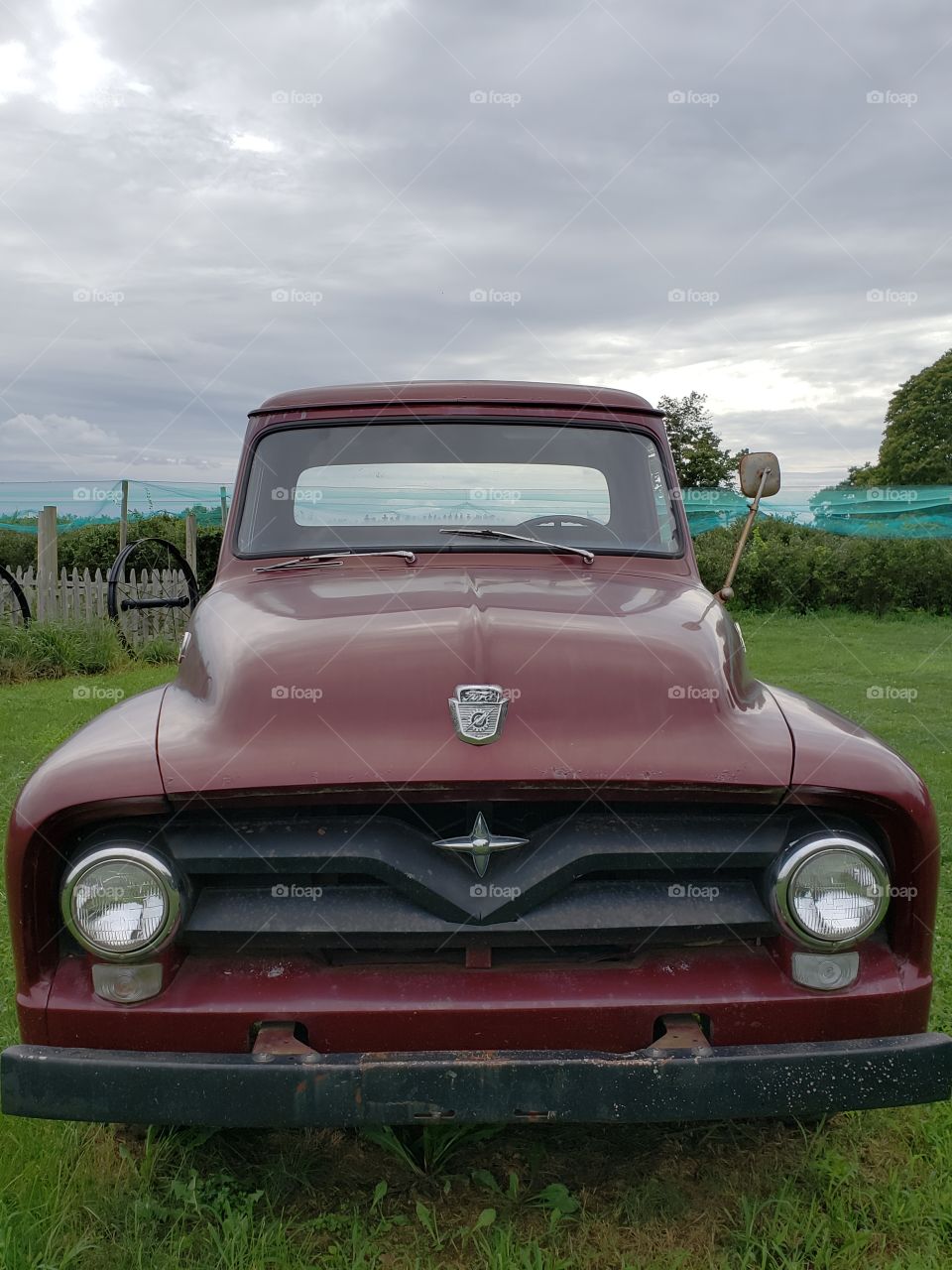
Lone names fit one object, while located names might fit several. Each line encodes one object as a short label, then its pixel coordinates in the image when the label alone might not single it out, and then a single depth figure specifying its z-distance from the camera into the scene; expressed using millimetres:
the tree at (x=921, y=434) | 38531
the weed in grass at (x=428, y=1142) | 2461
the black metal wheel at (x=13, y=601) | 11406
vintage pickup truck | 1934
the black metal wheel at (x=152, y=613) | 11508
